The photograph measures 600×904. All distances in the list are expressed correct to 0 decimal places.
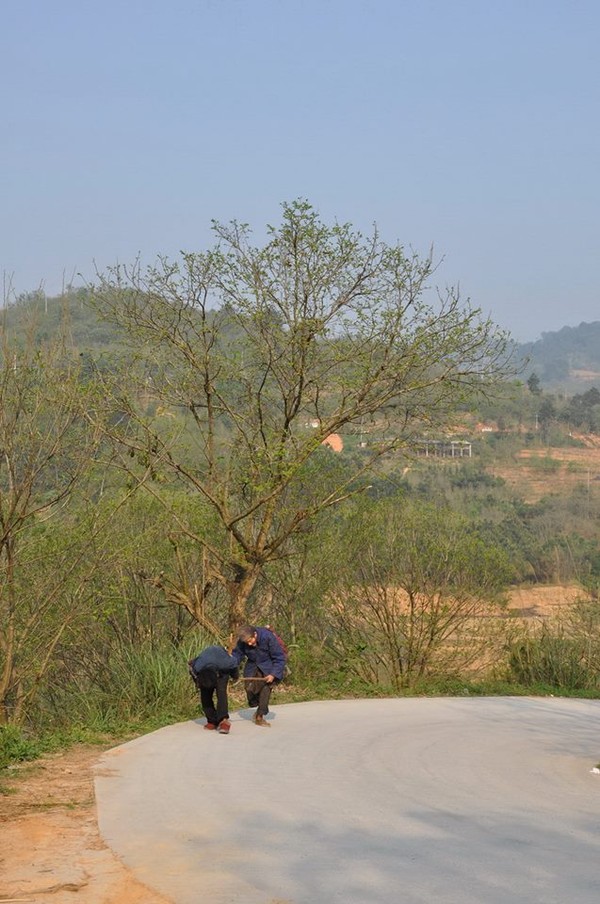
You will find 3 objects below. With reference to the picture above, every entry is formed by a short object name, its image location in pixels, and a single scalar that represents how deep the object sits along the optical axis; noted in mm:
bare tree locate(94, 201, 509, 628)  19797
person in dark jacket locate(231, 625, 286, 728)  15165
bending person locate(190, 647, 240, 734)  14359
